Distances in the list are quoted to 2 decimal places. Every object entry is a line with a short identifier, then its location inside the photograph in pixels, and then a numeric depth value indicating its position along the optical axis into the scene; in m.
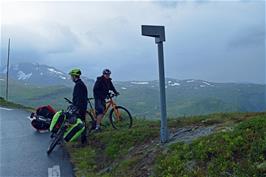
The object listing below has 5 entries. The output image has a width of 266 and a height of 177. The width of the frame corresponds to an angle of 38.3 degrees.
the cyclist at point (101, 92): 11.71
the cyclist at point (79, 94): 10.59
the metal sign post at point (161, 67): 8.45
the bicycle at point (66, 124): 10.14
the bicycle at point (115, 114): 12.09
